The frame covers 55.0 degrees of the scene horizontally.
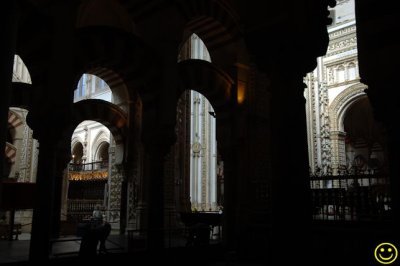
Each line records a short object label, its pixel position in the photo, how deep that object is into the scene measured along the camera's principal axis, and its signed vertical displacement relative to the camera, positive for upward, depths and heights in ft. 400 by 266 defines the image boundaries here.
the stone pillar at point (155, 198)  22.86 -0.02
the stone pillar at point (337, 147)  59.02 +7.83
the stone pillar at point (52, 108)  19.40 +4.68
